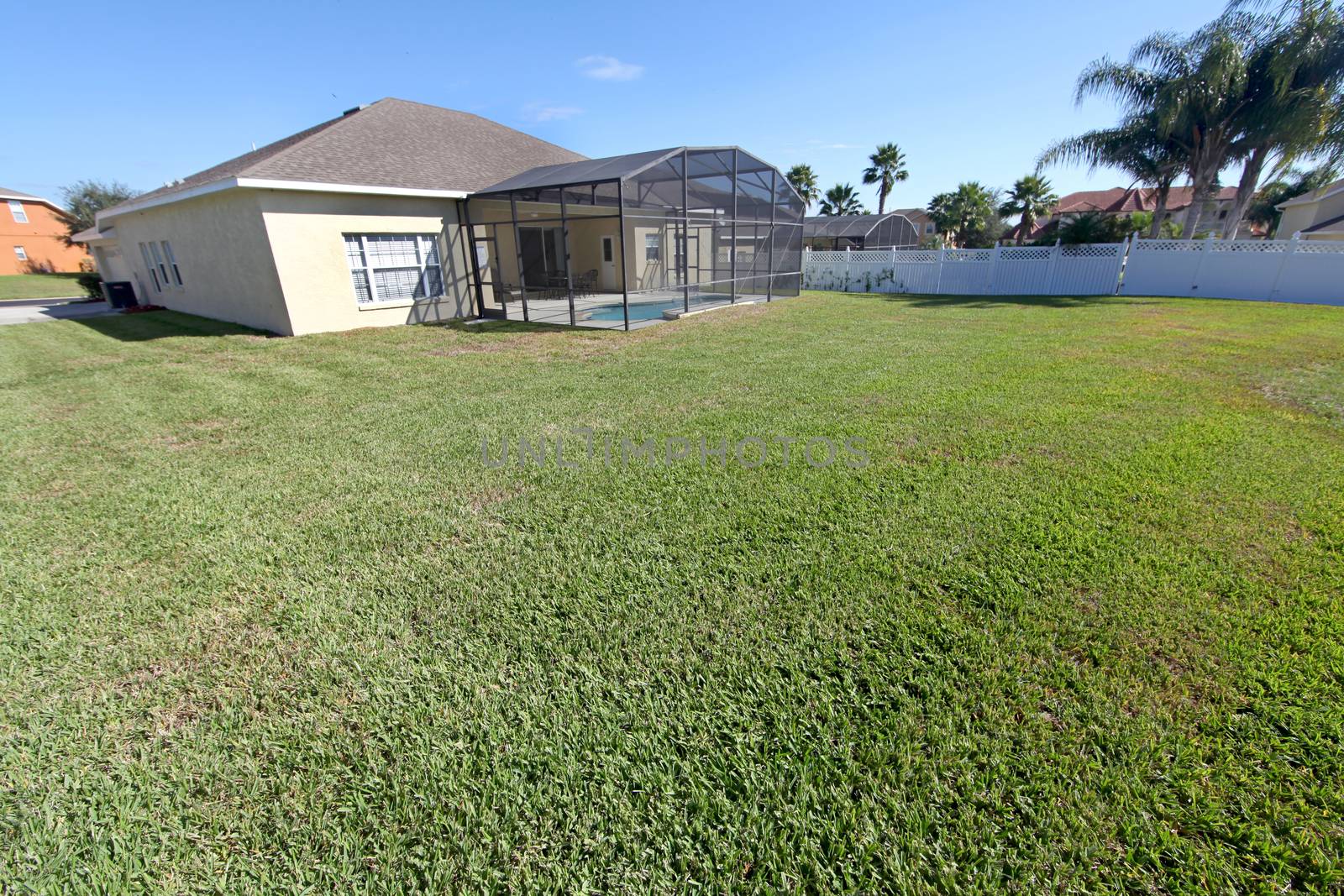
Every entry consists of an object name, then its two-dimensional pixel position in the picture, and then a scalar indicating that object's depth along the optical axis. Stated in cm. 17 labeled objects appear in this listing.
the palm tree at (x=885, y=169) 3906
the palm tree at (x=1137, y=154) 1705
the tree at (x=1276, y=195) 2262
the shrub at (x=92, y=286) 2106
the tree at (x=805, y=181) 4119
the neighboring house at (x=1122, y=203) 3716
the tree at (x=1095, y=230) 1680
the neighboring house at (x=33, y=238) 3253
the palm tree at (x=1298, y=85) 1430
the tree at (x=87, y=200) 3553
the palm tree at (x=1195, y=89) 1496
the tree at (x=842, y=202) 4166
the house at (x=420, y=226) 1098
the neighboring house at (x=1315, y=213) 2059
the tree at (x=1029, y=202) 3438
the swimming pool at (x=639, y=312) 1420
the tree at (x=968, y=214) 3512
